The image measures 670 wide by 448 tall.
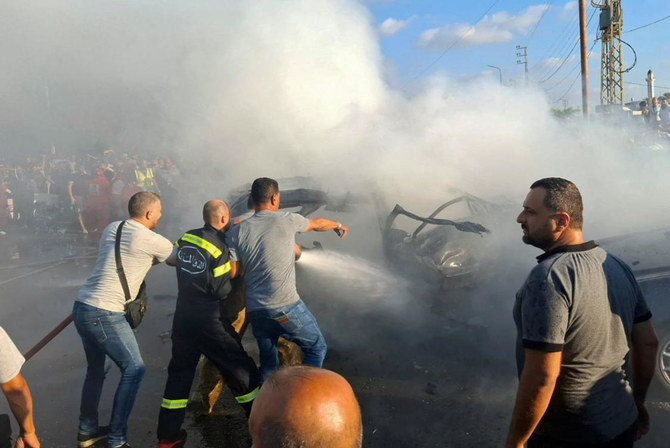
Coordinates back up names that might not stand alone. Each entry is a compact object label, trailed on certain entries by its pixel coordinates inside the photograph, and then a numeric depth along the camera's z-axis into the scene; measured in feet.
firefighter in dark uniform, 10.53
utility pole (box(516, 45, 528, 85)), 185.88
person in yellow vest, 45.11
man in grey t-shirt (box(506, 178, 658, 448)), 5.66
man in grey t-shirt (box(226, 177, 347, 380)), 10.88
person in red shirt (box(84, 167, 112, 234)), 41.68
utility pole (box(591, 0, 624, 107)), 95.93
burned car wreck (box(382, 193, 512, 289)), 17.12
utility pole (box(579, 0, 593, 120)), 50.41
